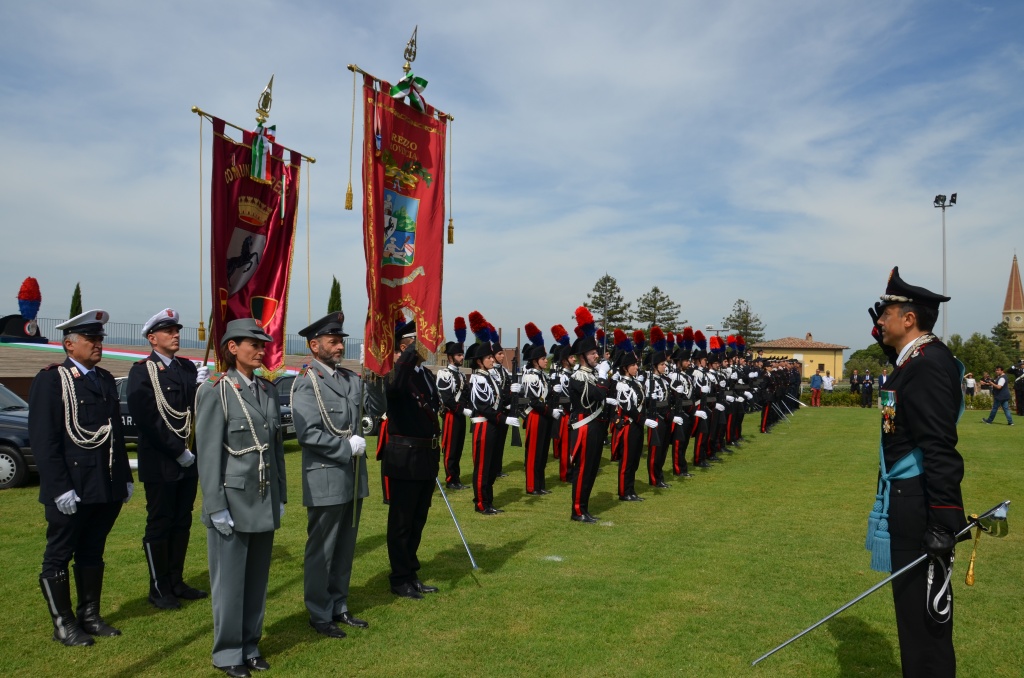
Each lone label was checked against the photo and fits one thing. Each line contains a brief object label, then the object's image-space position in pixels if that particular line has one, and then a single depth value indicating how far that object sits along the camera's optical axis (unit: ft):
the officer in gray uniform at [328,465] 15.72
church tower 384.06
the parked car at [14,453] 32.45
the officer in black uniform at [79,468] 15.14
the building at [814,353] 237.86
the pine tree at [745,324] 245.16
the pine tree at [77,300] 101.95
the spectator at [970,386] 111.99
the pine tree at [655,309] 219.41
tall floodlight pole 106.52
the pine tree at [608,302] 208.44
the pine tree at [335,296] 120.26
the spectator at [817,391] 108.58
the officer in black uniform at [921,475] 10.75
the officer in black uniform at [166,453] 17.83
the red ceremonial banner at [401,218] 17.08
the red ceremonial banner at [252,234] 21.70
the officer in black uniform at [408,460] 18.66
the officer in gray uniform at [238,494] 13.73
